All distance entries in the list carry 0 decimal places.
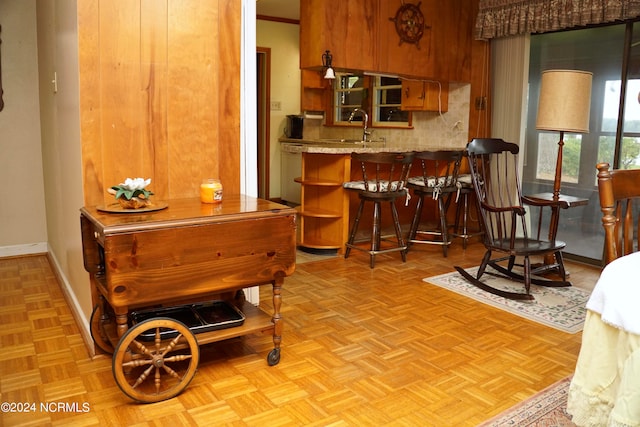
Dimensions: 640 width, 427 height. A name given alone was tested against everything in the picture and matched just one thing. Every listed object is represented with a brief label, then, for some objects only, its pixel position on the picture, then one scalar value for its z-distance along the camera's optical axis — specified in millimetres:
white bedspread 1099
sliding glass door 4078
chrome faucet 5540
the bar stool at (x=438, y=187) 4355
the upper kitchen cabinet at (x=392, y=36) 4465
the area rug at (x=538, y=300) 3064
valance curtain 3923
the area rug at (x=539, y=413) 1989
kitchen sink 5593
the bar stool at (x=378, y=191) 3955
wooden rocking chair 3371
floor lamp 3465
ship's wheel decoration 4828
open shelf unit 4457
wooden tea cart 2004
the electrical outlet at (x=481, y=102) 5053
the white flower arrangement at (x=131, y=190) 2180
